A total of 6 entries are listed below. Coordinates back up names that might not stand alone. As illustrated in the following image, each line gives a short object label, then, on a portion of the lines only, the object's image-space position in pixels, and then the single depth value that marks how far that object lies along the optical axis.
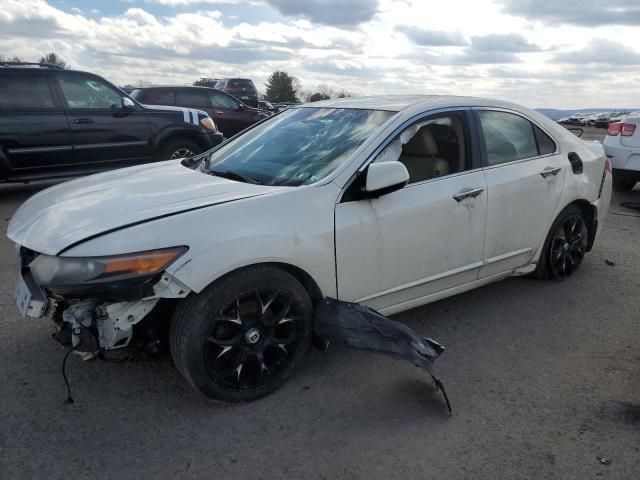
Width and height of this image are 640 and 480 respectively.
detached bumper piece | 2.88
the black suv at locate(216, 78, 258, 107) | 21.28
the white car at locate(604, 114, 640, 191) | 7.69
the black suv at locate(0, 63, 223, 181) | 7.25
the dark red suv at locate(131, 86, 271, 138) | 12.08
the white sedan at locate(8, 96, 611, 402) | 2.53
